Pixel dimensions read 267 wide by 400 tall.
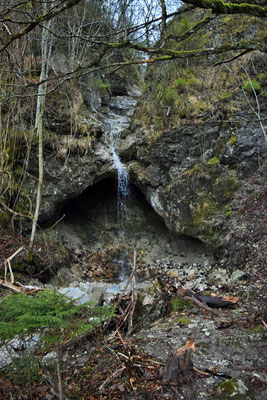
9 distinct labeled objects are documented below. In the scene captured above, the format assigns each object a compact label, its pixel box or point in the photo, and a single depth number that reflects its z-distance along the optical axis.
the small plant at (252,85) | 8.32
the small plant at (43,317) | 1.70
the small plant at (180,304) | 4.82
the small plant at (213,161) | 8.19
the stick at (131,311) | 3.71
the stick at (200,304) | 4.53
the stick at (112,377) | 2.39
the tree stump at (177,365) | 2.54
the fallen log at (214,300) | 4.75
